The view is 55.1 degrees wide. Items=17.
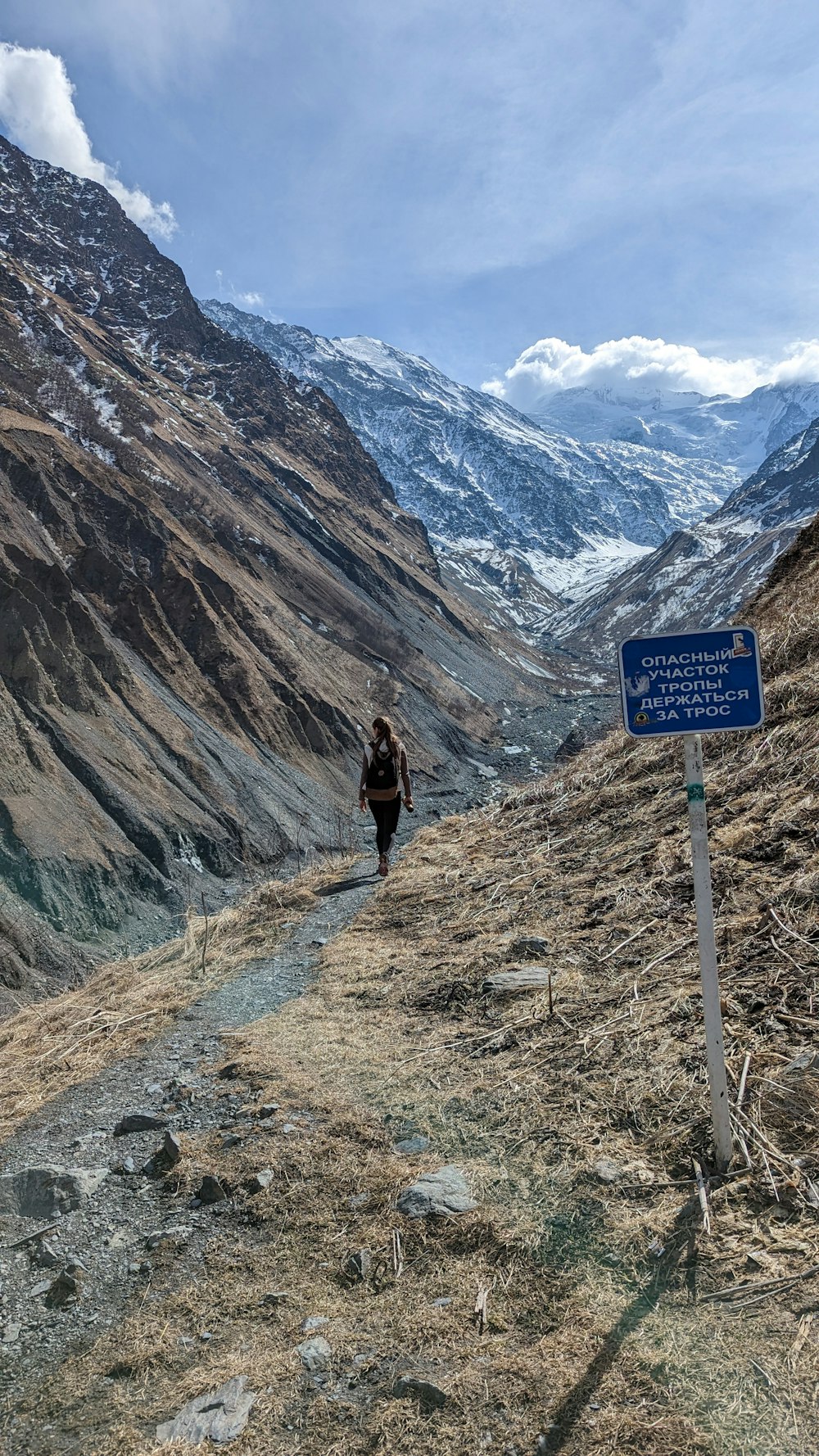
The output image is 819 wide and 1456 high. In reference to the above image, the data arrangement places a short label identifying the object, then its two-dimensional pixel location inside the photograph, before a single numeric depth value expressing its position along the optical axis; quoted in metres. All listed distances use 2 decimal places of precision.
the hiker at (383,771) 9.05
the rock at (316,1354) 2.84
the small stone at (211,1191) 3.83
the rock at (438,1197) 3.50
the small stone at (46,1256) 3.54
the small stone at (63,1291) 3.30
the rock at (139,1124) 4.51
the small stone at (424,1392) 2.61
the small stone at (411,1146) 3.96
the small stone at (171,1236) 3.59
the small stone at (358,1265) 3.25
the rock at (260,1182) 3.83
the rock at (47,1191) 3.90
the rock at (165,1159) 4.09
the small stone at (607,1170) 3.46
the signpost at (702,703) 3.27
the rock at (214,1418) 2.61
